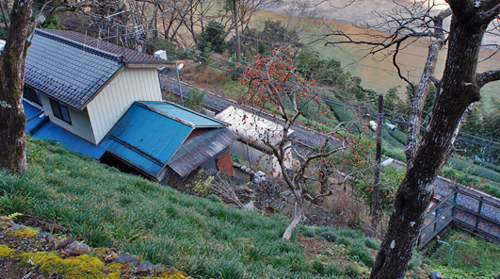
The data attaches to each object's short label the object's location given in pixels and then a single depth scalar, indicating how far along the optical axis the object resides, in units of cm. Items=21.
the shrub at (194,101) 2180
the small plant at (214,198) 1039
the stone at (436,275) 645
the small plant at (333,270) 554
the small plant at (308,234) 802
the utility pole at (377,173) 1153
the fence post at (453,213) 1236
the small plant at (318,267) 562
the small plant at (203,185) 1184
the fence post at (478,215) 1116
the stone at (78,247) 321
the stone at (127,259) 322
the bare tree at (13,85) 541
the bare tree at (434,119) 352
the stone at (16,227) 337
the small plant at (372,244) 794
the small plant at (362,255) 664
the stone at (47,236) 331
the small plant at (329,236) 781
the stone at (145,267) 313
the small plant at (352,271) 578
